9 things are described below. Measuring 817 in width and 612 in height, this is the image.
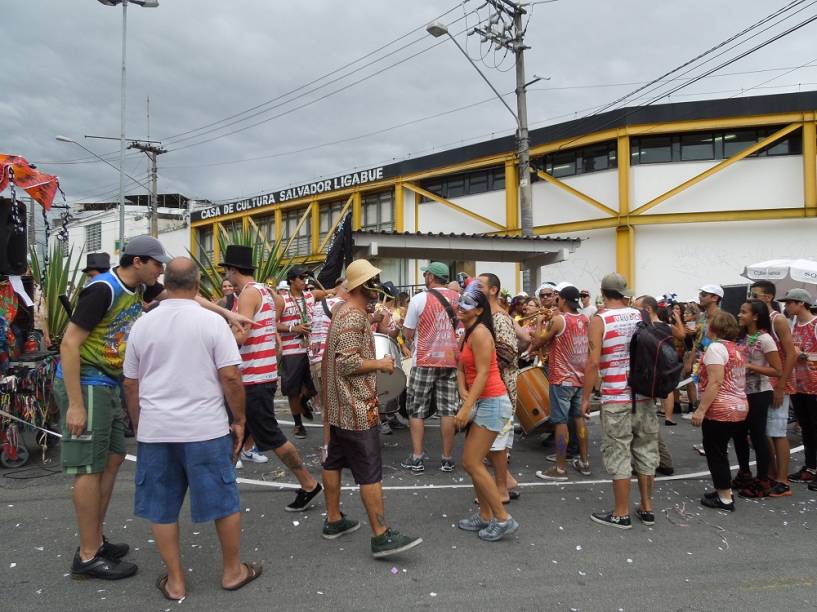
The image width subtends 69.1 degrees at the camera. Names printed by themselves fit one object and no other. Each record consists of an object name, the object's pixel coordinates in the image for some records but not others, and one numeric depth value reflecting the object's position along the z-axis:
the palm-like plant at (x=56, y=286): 8.08
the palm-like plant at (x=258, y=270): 12.43
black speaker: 6.09
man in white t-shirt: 3.20
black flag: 6.91
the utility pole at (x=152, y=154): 34.19
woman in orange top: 4.08
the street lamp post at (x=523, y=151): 15.14
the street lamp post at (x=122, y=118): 20.56
